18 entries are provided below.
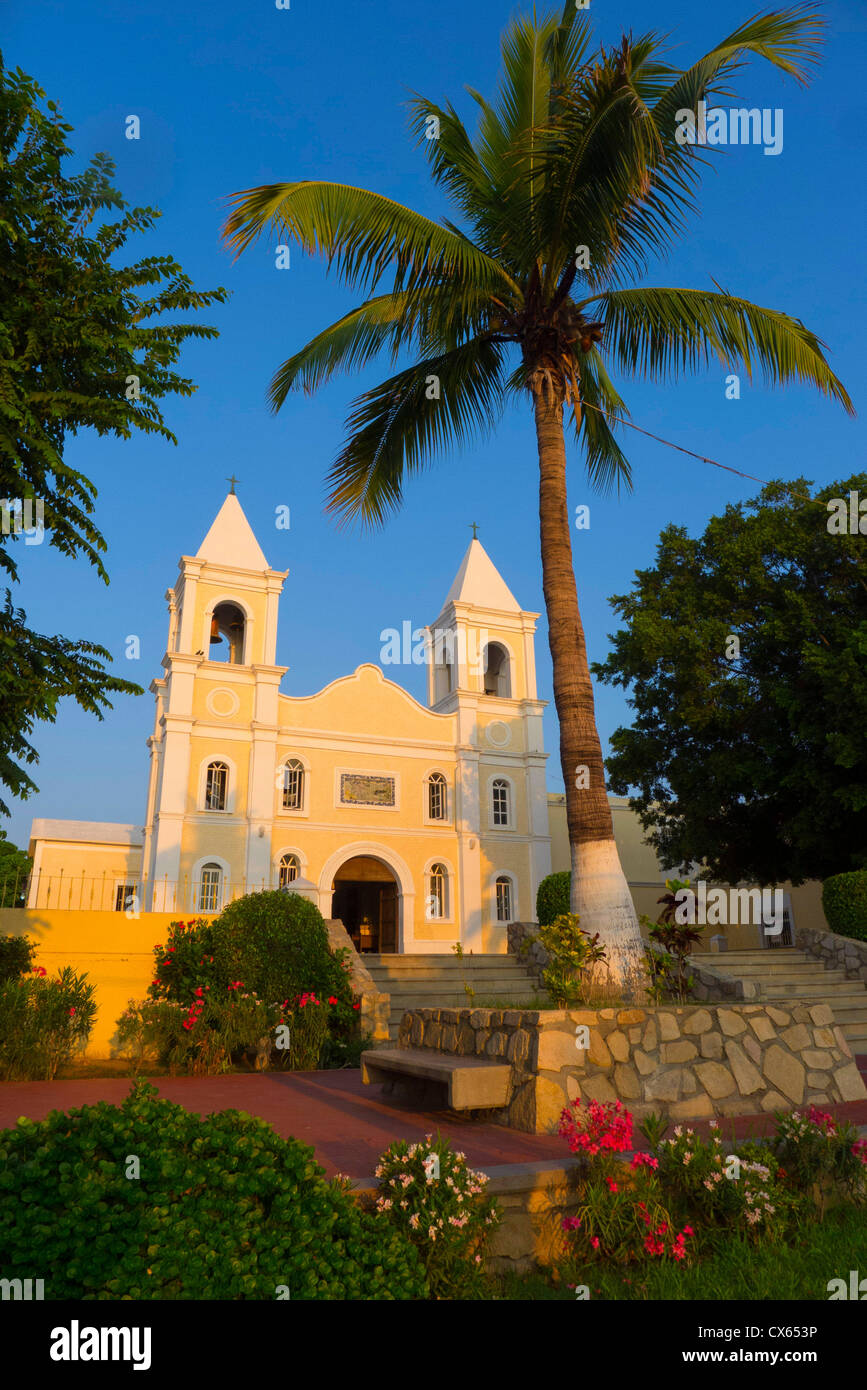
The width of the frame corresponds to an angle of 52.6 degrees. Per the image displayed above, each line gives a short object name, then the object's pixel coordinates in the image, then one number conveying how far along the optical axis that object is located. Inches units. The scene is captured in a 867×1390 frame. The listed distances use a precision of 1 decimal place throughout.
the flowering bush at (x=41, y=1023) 357.1
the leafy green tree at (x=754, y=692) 611.8
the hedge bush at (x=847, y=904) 576.1
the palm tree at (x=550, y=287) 311.3
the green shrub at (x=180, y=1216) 114.0
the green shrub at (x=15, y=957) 426.9
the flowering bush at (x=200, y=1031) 380.5
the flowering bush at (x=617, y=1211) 159.2
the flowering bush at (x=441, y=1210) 146.1
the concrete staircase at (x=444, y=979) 513.3
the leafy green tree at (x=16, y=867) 1252.3
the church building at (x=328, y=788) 955.3
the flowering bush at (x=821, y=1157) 180.7
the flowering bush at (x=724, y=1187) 164.2
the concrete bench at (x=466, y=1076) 231.8
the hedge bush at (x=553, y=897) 663.8
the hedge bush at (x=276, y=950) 421.4
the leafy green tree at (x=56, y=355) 281.1
